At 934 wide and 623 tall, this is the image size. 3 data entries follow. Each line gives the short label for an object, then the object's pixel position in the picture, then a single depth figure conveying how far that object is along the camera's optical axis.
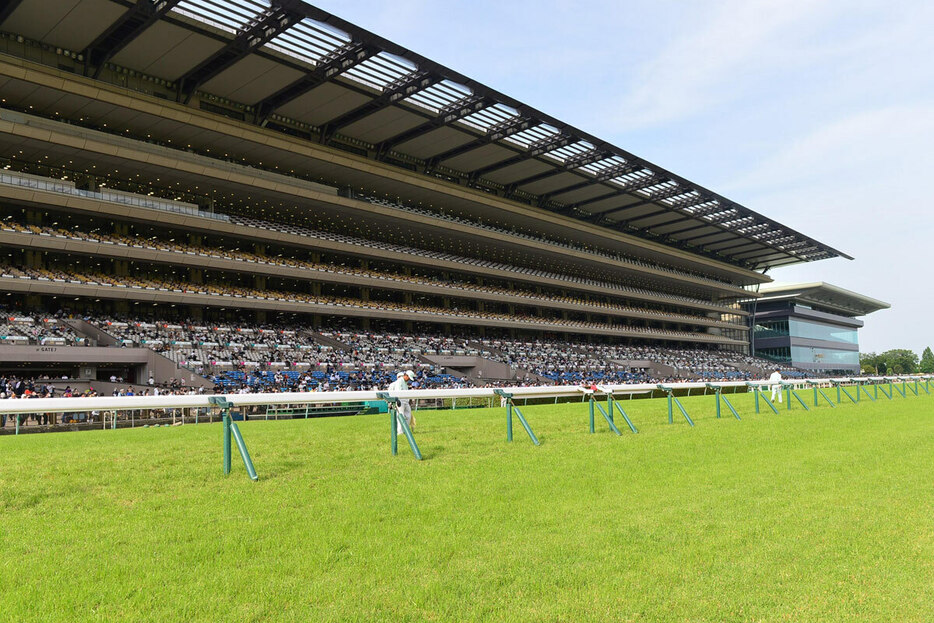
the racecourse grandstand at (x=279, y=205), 35.44
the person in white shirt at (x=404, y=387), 12.83
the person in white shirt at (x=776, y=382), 25.12
